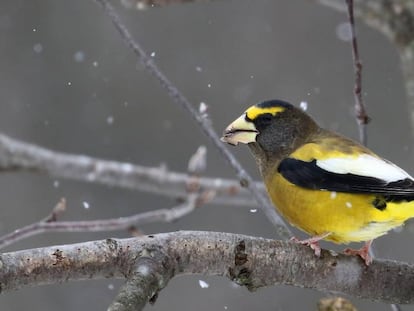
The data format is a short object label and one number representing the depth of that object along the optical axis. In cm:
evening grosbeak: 624
